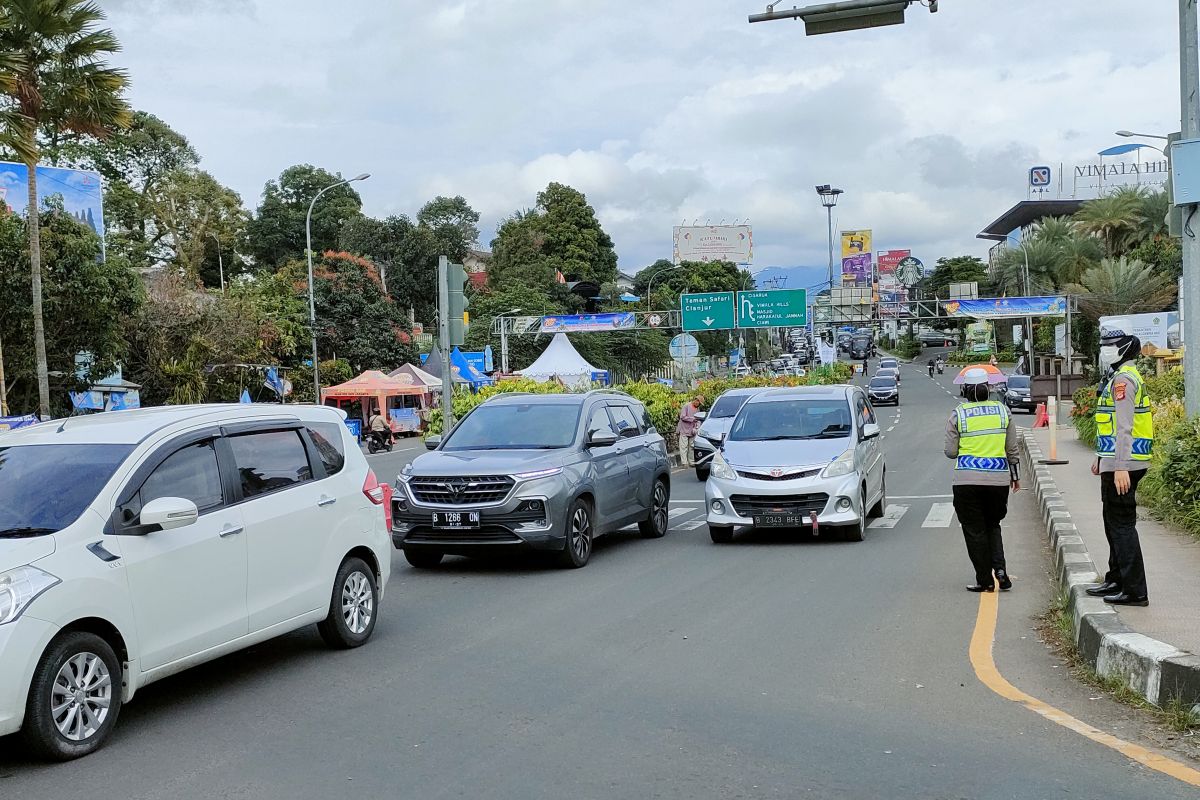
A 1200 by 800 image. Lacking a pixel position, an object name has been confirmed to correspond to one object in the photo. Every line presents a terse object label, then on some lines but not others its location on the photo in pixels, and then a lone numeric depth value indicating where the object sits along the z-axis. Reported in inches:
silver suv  433.1
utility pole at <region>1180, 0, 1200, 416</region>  526.3
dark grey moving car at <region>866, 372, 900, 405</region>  2332.7
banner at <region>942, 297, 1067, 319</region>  2276.1
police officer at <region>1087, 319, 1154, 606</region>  303.4
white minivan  215.8
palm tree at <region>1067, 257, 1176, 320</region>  2315.5
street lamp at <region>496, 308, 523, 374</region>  2119.8
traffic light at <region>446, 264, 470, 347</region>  608.1
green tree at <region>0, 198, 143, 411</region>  1084.5
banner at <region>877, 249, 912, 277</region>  7086.6
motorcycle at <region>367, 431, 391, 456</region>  1473.9
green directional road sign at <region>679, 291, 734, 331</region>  2071.9
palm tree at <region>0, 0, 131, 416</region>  811.4
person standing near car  984.3
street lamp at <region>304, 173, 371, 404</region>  1644.9
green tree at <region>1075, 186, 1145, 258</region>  2657.5
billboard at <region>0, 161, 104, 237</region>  1380.4
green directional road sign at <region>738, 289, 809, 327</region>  2062.0
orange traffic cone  1430.1
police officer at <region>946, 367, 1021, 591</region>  378.3
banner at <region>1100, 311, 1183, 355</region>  1620.3
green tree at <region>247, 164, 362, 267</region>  2913.4
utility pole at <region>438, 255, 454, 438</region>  601.3
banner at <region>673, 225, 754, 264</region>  3784.5
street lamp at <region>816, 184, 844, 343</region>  3988.7
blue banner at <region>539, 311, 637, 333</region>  2199.8
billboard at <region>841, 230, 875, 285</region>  5841.5
